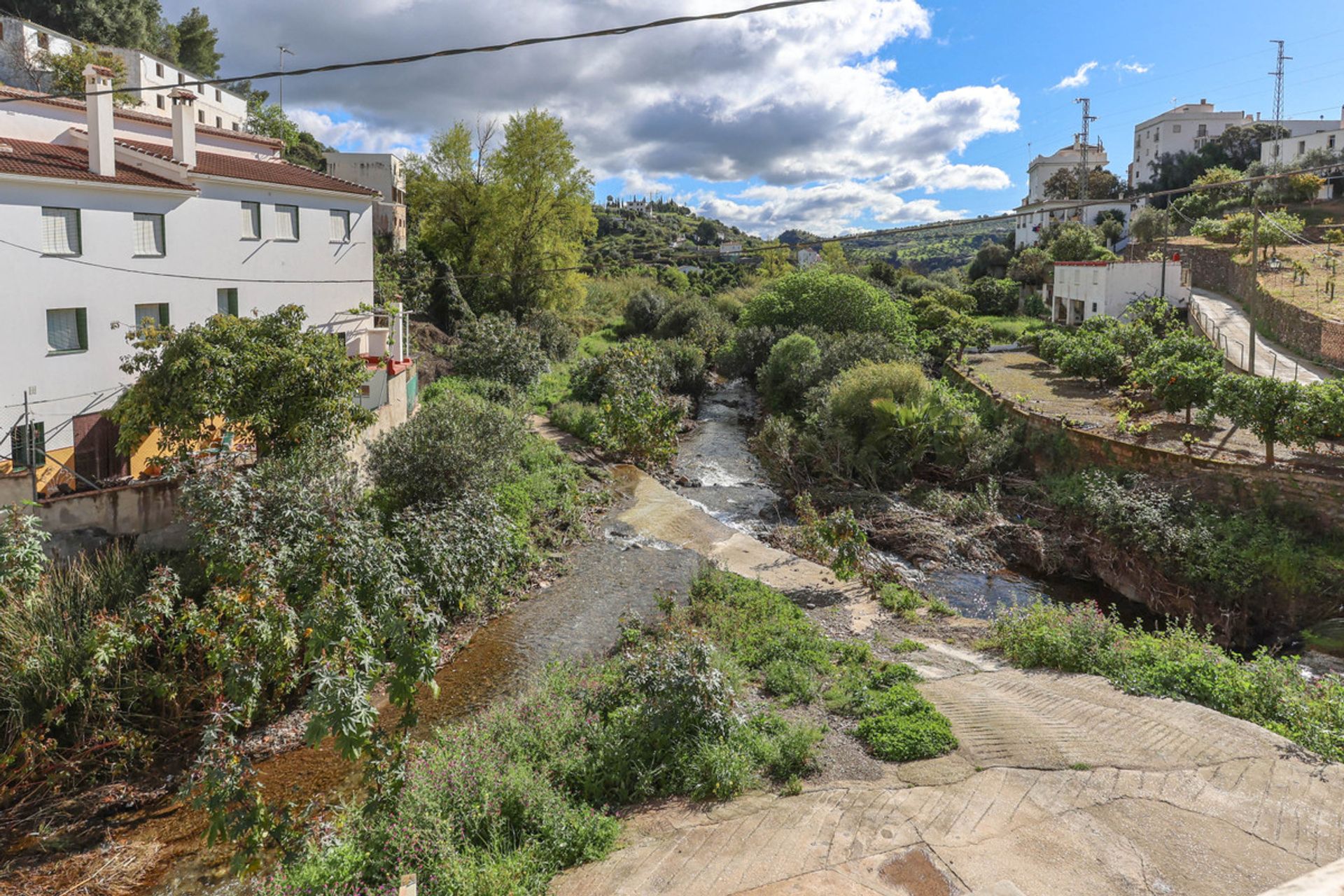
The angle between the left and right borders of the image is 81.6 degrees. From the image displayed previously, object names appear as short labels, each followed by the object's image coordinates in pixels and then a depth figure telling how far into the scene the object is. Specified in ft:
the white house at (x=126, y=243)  53.57
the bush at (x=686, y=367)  121.80
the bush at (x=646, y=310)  161.79
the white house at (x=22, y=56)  125.70
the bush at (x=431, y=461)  51.57
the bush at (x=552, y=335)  127.13
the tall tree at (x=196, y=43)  196.24
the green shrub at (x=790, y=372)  99.25
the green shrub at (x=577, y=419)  87.35
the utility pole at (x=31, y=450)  39.52
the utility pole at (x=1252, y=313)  73.05
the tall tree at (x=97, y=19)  147.95
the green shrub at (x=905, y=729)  28.71
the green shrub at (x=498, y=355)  100.07
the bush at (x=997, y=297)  170.81
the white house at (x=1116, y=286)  117.39
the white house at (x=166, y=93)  142.20
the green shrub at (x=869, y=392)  77.66
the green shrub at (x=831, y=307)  119.24
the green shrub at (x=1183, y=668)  29.68
